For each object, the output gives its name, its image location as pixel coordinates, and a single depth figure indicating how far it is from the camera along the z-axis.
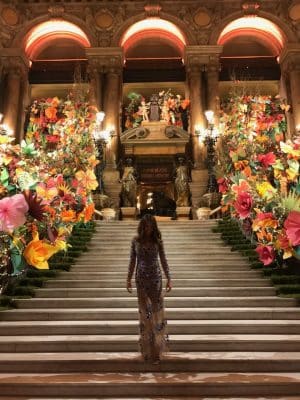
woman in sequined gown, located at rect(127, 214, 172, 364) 5.11
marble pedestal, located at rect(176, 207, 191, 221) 19.75
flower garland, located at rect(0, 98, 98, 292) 4.06
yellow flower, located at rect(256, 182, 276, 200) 7.96
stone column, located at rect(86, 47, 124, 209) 22.27
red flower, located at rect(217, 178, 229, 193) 11.21
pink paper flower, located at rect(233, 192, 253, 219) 6.84
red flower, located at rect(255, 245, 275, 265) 7.29
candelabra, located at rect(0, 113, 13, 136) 10.44
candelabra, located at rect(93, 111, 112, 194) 18.00
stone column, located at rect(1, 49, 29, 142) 23.09
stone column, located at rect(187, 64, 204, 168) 21.78
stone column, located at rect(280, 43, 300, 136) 22.55
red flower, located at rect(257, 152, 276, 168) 8.28
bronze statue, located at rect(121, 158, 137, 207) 19.66
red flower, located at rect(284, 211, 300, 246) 4.10
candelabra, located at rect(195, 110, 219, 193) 17.81
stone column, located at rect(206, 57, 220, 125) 22.77
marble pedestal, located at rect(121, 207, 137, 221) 19.59
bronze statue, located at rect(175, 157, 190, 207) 19.97
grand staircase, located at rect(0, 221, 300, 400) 4.62
